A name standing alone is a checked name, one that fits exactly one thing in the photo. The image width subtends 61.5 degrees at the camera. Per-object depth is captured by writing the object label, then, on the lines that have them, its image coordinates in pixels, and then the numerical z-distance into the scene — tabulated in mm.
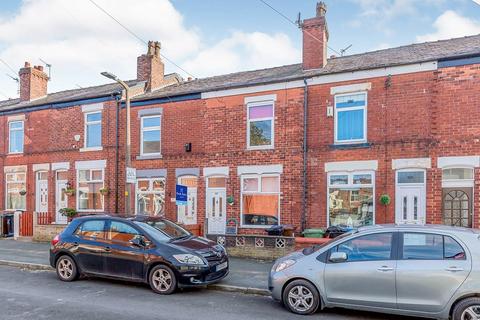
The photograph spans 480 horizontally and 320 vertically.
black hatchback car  8109
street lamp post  12442
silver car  5961
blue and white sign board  11477
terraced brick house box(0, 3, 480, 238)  12016
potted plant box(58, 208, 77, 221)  16922
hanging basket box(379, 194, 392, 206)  12281
